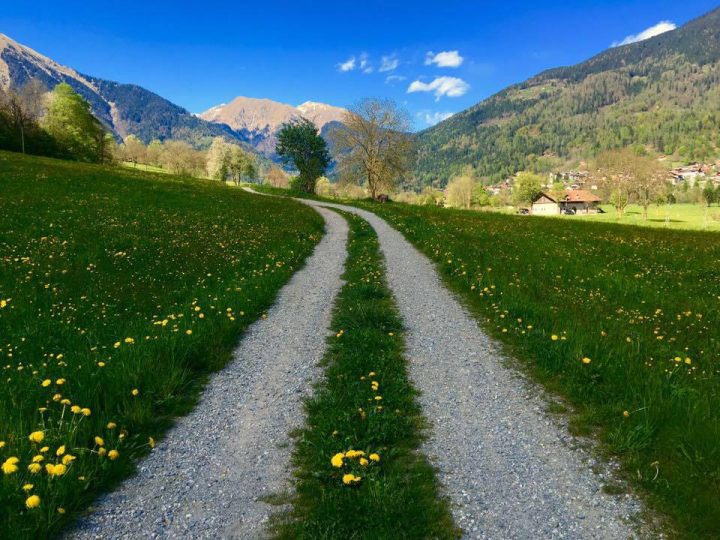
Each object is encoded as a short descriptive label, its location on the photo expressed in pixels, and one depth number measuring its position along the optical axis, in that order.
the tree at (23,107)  67.62
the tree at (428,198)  181.88
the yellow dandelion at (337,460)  4.33
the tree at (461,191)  163.75
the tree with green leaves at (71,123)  73.65
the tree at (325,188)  154.43
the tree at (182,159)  149.49
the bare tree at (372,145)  67.69
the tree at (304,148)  82.44
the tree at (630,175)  83.25
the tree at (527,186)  166.38
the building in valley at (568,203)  170.88
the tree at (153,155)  164.64
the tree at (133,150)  152.38
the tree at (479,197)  180.35
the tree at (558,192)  171.12
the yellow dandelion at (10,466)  3.73
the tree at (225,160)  127.88
